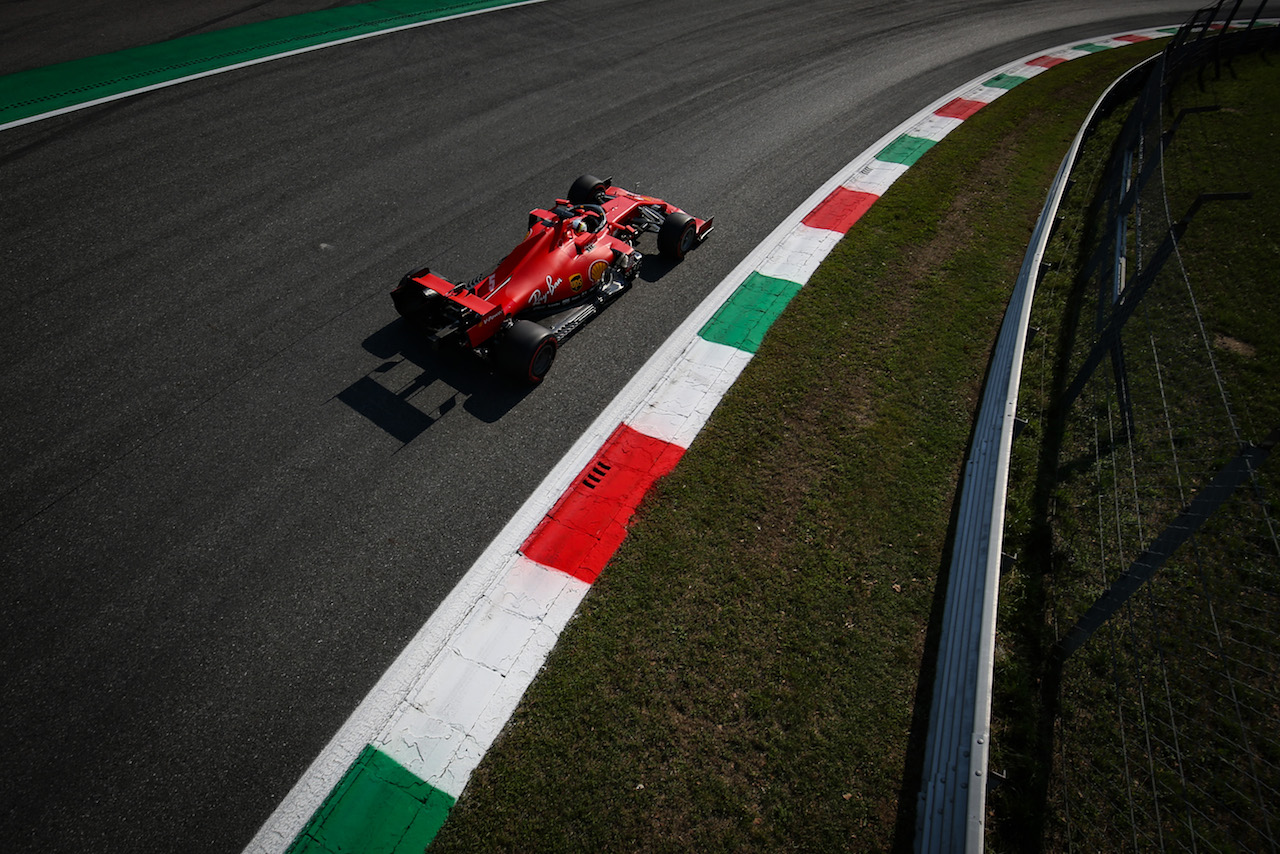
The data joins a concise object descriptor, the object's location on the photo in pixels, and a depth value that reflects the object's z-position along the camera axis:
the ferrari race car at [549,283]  7.20
